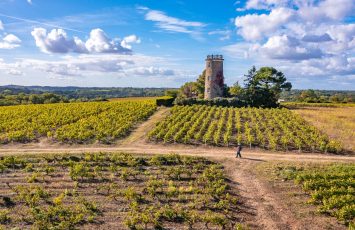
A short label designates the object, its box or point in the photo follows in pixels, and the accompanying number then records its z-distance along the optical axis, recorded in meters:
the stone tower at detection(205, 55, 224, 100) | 69.69
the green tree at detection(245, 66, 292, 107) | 66.62
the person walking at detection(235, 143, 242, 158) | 27.98
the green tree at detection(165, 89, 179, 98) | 84.31
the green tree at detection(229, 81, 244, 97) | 70.36
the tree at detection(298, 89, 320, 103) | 86.49
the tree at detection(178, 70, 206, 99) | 83.69
